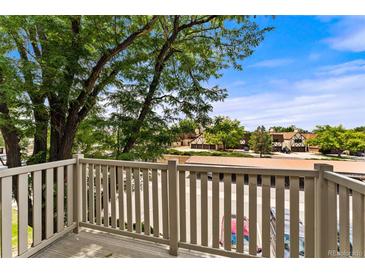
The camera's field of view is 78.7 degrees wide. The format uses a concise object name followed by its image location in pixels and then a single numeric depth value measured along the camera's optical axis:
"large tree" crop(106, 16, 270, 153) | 3.55
